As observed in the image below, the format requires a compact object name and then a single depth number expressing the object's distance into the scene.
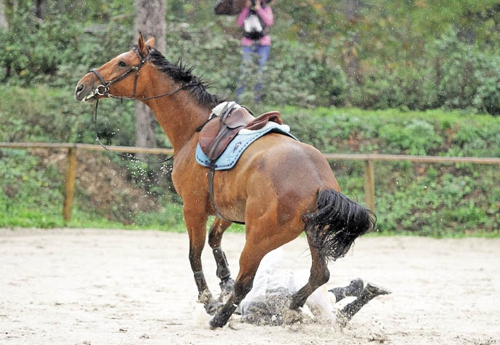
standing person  28.84
